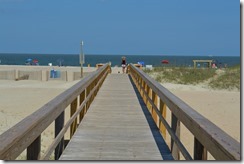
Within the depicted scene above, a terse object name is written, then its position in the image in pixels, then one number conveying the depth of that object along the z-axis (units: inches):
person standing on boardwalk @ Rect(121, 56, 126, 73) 1554.6
